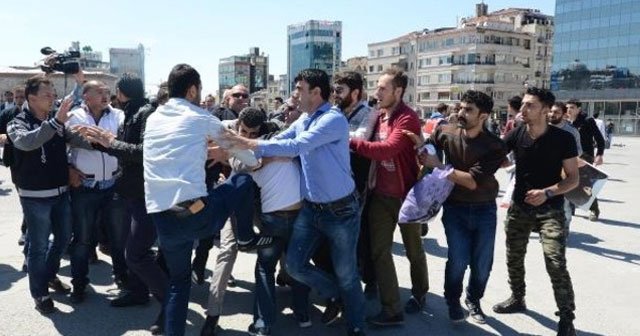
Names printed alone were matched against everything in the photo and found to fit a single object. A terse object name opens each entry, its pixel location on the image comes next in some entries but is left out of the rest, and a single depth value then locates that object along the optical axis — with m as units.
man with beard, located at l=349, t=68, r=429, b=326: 4.21
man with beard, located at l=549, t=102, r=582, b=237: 6.63
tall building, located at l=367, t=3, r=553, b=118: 79.75
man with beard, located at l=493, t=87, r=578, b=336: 4.09
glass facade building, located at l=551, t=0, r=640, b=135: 69.31
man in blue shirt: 3.57
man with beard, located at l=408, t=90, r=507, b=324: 4.15
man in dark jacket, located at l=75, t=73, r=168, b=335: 3.99
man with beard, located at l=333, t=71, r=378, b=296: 4.34
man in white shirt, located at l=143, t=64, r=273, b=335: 3.34
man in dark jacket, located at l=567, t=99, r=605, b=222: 8.32
